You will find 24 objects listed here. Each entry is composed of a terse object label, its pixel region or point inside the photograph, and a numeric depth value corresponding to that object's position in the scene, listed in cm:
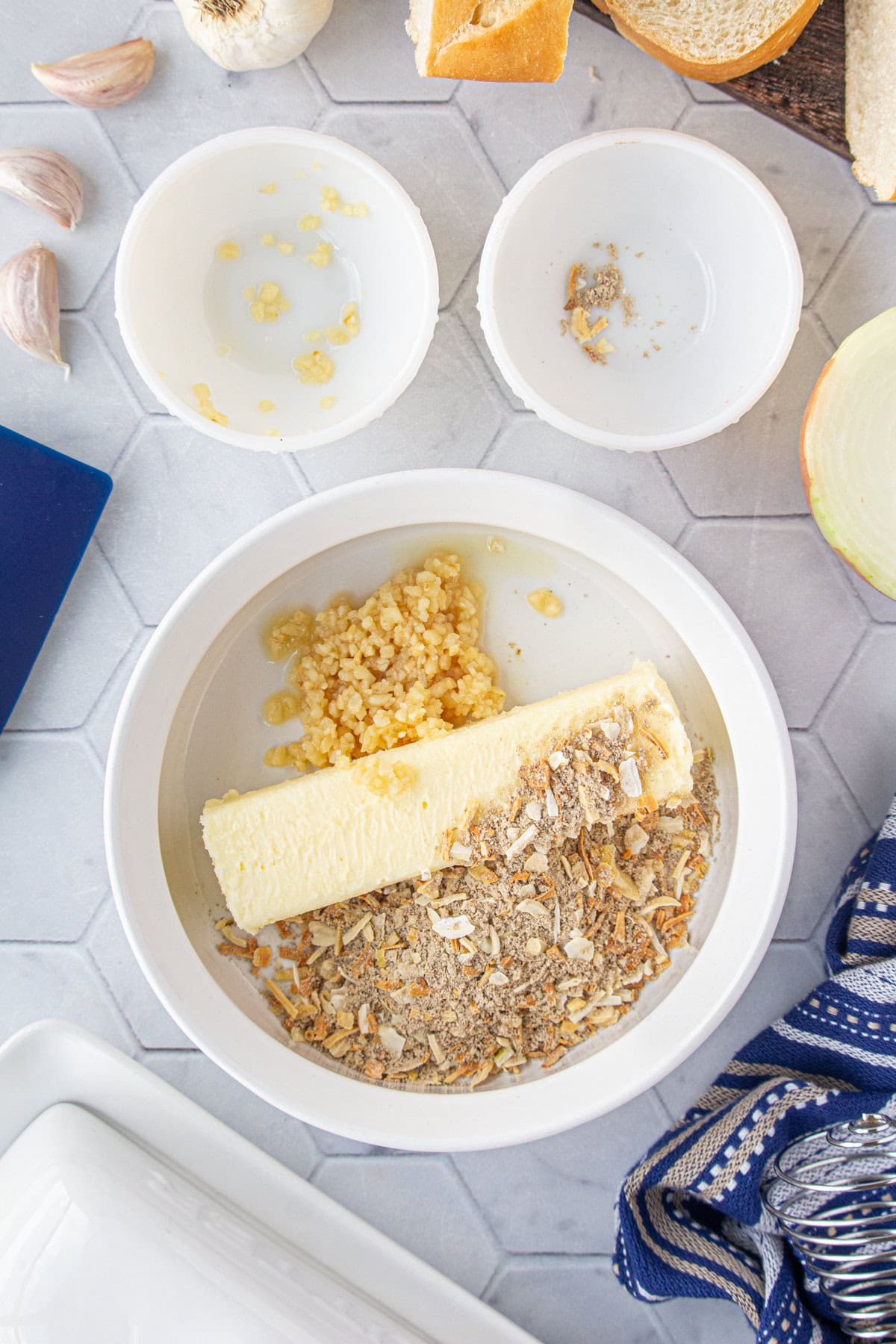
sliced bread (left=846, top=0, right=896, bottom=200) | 43
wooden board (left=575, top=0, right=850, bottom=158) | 44
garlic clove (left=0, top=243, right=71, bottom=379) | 44
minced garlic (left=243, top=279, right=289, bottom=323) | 45
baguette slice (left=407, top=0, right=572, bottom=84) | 41
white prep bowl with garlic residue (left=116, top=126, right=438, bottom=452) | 43
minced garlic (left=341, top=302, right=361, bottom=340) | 45
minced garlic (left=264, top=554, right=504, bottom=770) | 44
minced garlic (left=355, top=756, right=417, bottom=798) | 43
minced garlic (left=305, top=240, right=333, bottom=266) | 45
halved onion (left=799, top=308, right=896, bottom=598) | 43
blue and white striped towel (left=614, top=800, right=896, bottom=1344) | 44
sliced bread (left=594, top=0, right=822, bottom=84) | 43
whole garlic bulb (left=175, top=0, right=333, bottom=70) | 43
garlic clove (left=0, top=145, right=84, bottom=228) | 44
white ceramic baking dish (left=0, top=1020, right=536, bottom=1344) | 44
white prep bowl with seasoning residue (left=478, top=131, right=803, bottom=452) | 43
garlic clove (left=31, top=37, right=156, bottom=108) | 44
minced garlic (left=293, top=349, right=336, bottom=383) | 45
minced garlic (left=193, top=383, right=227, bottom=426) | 44
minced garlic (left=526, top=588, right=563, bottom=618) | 46
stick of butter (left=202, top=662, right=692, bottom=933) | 44
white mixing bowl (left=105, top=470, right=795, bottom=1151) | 44
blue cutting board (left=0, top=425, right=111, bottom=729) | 45
